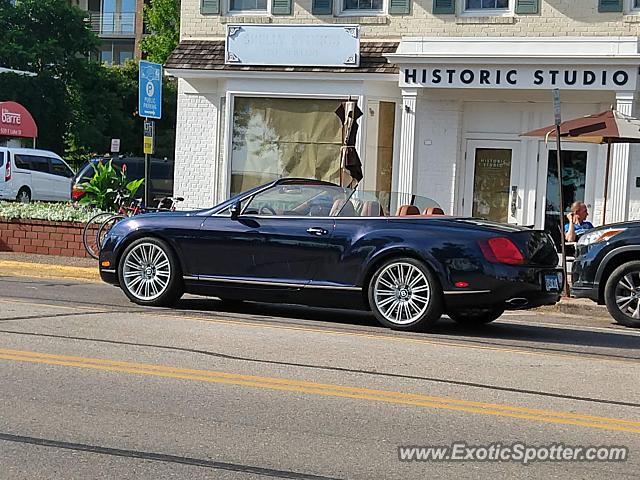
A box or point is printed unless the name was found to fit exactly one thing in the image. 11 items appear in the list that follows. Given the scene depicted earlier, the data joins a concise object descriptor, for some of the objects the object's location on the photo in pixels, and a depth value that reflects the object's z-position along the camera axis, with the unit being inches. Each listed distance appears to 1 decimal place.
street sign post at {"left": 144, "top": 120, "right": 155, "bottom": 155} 711.7
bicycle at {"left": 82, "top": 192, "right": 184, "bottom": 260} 674.8
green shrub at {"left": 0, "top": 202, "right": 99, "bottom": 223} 701.3
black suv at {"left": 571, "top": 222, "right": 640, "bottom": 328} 488.1
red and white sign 1582.2
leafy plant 742.5
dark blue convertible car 416.2
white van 1286.9
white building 762.2
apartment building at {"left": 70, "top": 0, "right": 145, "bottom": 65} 2807.6
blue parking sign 697.0
